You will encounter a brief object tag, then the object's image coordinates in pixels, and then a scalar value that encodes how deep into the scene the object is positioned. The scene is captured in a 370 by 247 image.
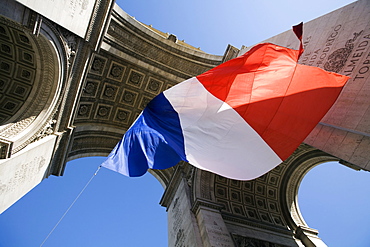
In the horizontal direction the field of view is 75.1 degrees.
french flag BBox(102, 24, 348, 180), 5.33
